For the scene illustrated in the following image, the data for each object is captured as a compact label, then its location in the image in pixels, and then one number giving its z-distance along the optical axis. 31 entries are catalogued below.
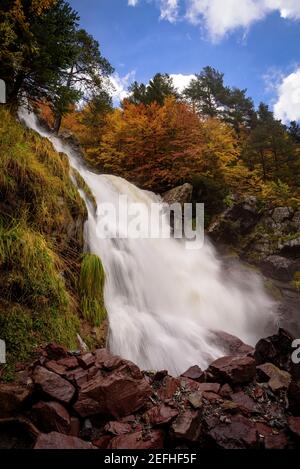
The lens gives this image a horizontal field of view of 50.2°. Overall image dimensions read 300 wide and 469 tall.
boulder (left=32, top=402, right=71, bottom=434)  2.91
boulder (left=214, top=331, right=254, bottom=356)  6.60
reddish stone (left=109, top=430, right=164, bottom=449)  2.80
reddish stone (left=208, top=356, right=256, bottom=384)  4.05
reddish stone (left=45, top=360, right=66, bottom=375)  3.39
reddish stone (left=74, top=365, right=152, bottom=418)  3.12
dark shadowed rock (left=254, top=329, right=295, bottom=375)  5.27
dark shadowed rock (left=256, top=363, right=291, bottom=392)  4.01
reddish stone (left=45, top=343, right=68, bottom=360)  3.78
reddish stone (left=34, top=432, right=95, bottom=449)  2.58
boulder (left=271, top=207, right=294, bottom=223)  14.71
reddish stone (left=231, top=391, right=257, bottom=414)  3.46
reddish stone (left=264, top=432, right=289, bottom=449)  2.96
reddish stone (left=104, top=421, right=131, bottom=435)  2.97
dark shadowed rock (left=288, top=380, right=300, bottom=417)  3.44
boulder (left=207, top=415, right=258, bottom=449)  2.90
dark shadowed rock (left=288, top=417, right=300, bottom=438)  3.02
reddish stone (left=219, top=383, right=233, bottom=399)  3.76
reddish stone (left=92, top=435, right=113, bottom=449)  2.86
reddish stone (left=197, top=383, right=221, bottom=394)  3.79
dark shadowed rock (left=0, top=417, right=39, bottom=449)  2.73
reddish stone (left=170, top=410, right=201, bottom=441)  2.90
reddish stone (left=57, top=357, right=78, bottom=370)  3.56
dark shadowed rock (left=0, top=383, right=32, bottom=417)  2.93
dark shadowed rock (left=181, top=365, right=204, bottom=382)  4.17
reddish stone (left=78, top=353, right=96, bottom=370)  3.58
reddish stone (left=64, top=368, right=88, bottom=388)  3.29
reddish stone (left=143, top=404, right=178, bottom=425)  3.03
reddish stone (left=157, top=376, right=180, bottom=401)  3.53
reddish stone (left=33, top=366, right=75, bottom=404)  3.09
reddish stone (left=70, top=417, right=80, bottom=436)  2.95
